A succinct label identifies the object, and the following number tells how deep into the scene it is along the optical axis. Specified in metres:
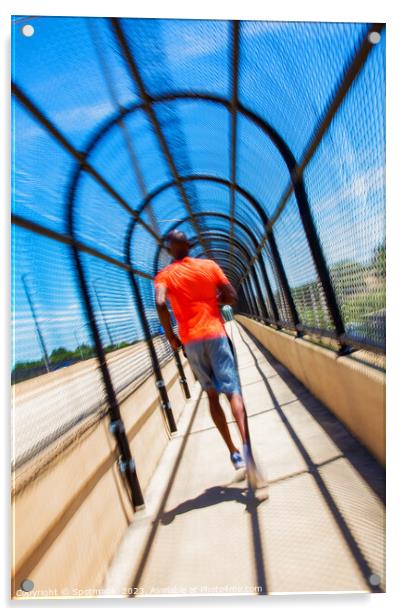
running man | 2.94
